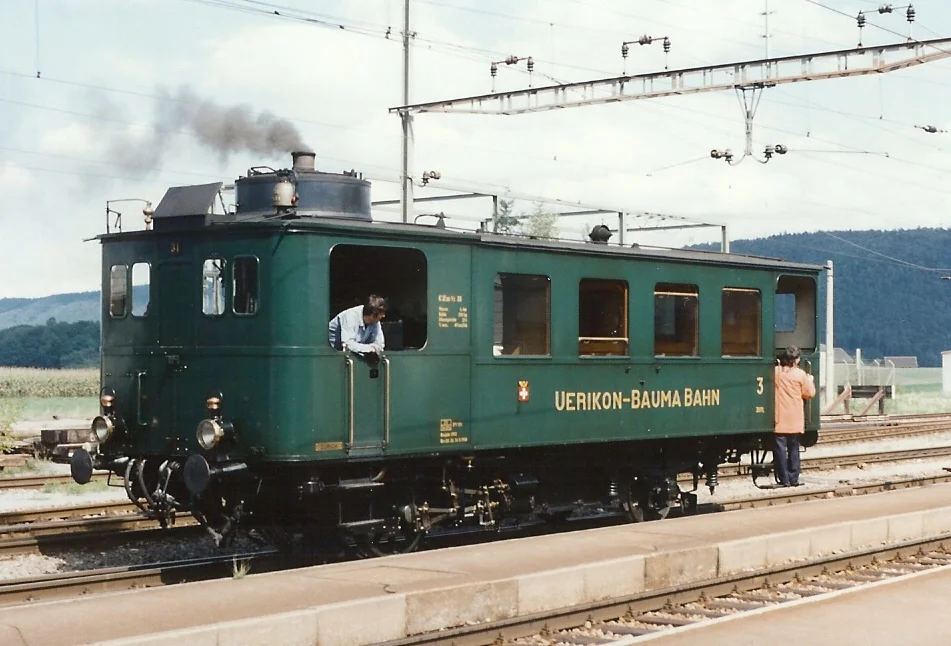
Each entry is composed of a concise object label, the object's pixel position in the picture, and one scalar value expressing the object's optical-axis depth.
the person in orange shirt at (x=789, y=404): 16.16
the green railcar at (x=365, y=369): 11.12
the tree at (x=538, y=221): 38.24
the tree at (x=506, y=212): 41.36
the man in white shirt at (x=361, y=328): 11.34
